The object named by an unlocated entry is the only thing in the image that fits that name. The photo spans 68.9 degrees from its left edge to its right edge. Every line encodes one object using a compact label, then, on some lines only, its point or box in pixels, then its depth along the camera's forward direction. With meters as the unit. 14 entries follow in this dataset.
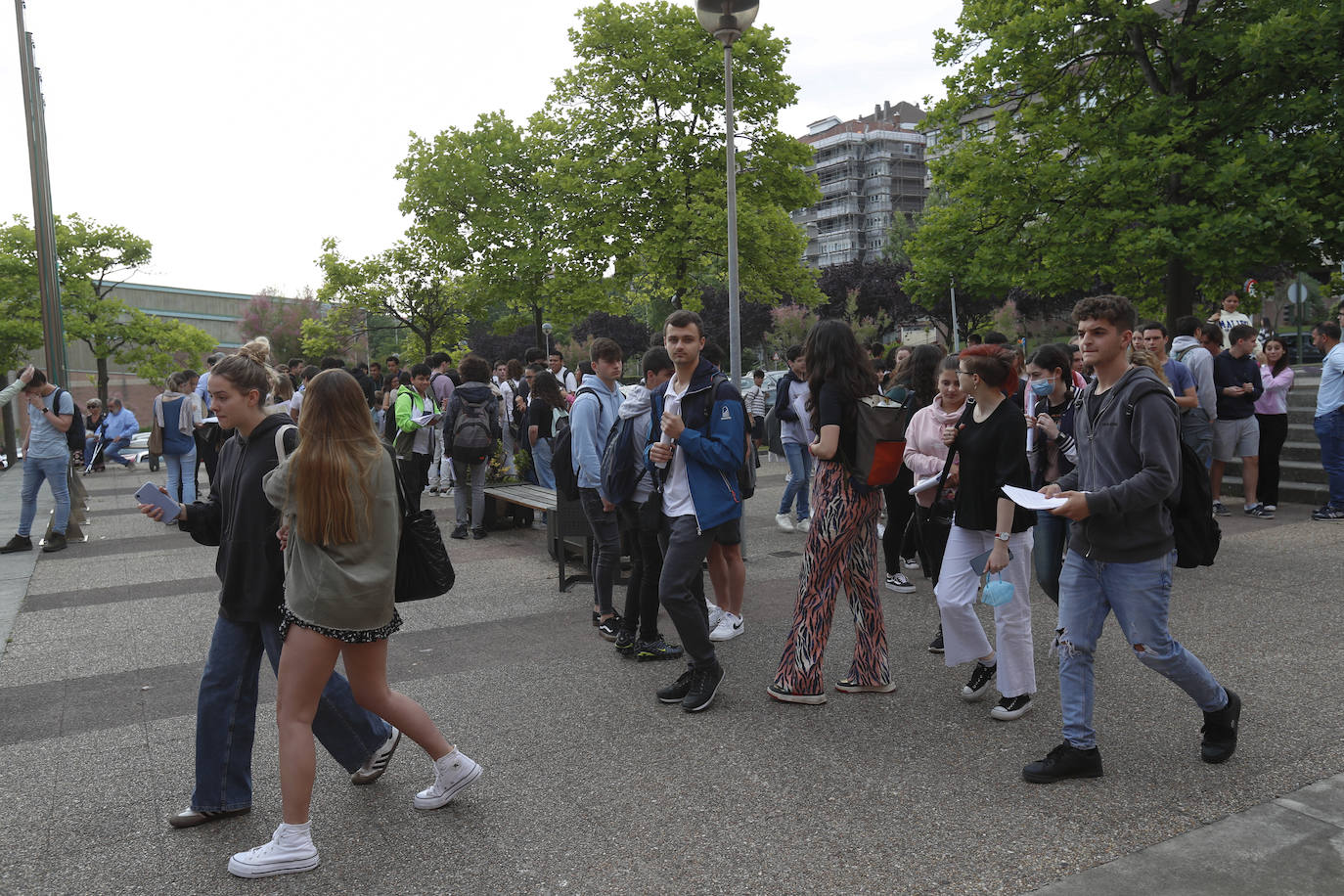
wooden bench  7.77
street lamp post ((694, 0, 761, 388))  8.67
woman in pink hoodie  5.57
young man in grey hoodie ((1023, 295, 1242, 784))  3.71
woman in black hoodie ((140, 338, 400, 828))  3.70
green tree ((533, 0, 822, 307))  24.64
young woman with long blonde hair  3.30
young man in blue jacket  4.84
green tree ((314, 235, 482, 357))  35.41
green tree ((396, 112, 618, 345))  29.95
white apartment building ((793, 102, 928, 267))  125.19
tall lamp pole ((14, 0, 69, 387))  15.56
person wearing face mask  6.11
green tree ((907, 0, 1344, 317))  15.92
